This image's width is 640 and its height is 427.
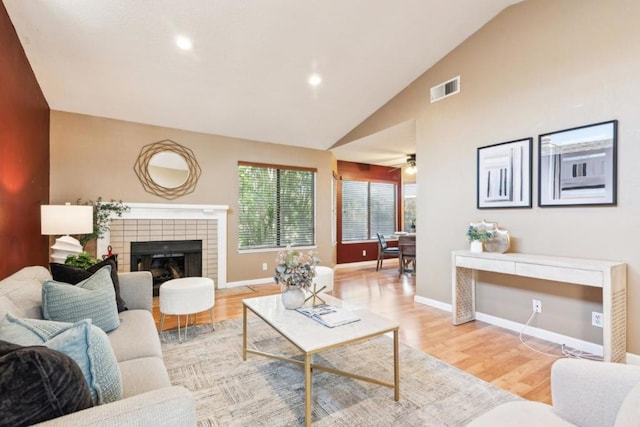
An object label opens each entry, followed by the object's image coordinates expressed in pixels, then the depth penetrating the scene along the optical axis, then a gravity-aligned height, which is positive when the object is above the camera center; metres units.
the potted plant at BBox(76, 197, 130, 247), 3.84 +0.00
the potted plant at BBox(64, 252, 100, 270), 2.93 -0.46
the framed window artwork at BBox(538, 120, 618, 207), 2.46 +0.42
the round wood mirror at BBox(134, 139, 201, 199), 4.38 +0.65
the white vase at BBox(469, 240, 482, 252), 3.16 -0.33
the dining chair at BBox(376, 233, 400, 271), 6.25 -0.77
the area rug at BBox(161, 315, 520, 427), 1.77 -1.17
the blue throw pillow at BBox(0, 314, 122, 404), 1.02 -0.45
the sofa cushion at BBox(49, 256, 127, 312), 2.11 -0.43
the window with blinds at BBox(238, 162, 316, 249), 5.20 +0.13
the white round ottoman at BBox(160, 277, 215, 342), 2.87 -0.80
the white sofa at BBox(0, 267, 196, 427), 0.86 -0.58
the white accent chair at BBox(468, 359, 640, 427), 1.05 -0.66
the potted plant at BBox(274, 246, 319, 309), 2.15 -0.43
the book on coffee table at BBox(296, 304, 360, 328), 1.93 -0.67
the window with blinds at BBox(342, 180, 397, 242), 7.10 +0.11
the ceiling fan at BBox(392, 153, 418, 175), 6.09 +1.00
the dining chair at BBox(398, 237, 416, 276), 5.56 -0.68
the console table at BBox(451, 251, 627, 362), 2.20 -0.48
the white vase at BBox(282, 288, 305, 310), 2.19 -0.60
